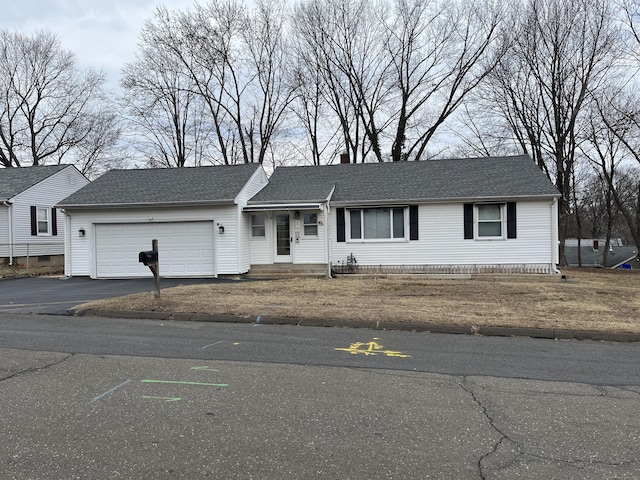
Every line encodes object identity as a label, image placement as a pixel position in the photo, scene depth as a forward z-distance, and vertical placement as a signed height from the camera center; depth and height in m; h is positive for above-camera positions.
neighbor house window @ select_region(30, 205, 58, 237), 22.20 +1.16
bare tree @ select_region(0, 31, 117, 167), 32.38 +9.48
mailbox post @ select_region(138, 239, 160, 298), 9.38 -0.41
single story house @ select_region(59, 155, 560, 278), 15.88 +0.36
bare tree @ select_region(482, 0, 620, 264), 22.38 +8.19
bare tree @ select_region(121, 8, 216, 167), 29.84 +9.27
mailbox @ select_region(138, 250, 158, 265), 9.30 -0.34
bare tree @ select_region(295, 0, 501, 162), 27.88 +10.05
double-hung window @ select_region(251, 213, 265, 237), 17.03 +0.43
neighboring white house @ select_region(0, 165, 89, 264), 20.73 +1.57
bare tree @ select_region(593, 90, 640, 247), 23.00 +5.39
